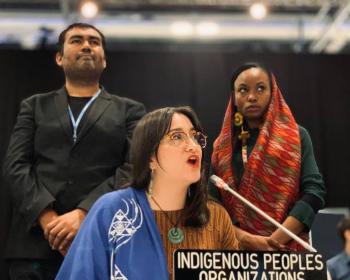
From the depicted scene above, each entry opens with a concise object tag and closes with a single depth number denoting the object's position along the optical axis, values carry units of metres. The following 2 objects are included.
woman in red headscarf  4.08
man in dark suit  4.20
